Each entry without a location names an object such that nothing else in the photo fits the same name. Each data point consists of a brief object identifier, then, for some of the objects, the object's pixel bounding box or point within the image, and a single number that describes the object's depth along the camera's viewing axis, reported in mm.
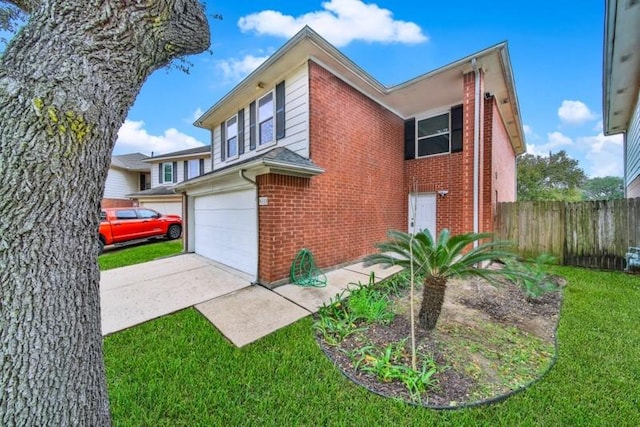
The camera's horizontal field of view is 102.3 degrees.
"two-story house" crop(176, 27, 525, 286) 5449
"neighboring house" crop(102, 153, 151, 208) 19344
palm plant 3203
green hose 5341
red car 9629
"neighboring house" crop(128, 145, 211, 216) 14977
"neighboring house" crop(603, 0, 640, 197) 4898
